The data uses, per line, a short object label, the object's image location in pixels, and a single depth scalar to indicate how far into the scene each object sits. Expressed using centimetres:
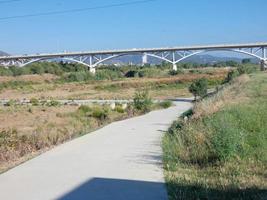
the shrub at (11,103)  4981
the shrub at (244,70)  6182
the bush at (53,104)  4603
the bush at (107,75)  10704
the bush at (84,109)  3480
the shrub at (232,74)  5416
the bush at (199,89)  4100
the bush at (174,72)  10591
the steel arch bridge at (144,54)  9975
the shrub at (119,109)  3215
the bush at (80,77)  10471
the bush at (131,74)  11342
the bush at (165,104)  3375
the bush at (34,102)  4883
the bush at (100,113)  2874
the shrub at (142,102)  3045
